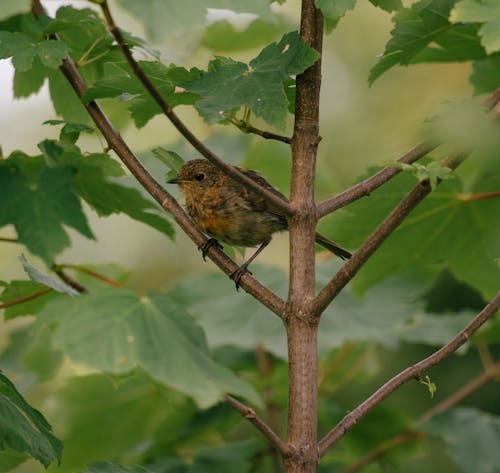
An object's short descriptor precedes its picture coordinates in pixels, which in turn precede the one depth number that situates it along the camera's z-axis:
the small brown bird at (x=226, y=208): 8.33
